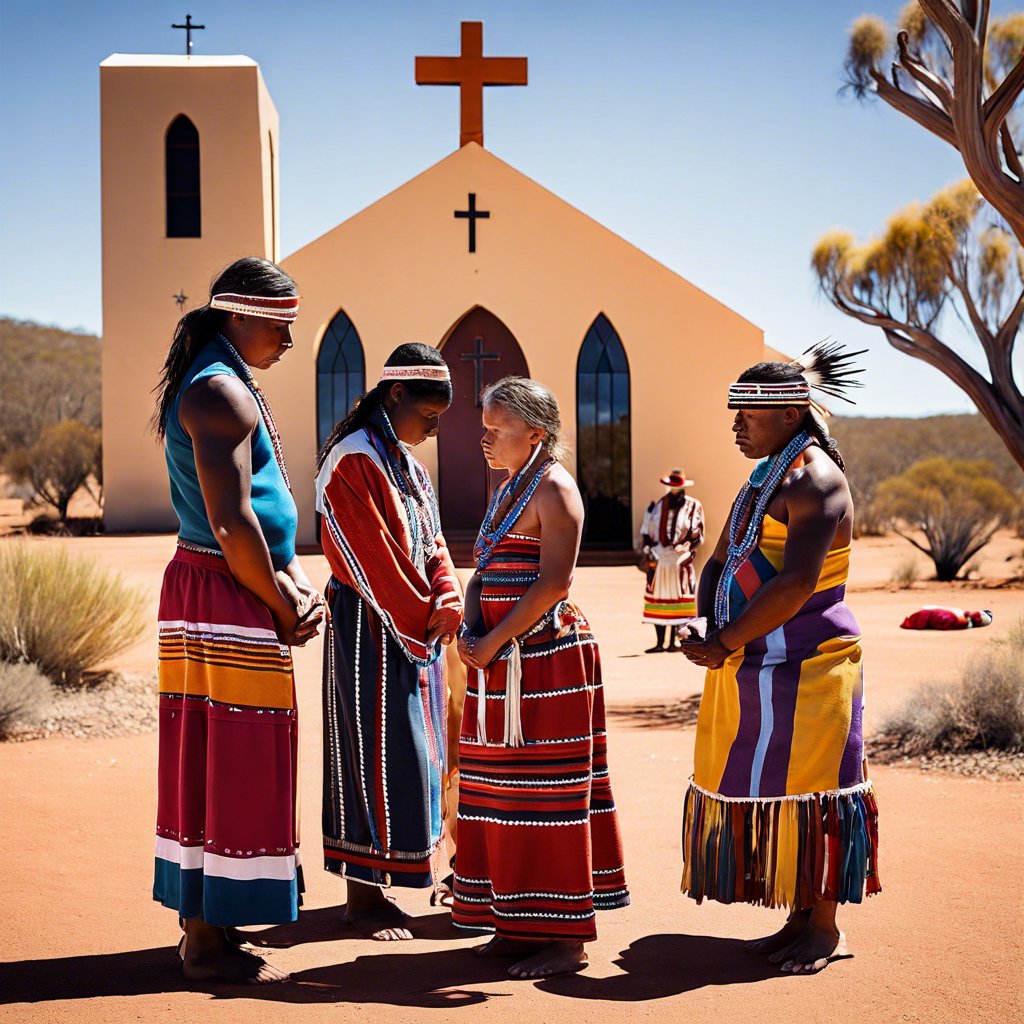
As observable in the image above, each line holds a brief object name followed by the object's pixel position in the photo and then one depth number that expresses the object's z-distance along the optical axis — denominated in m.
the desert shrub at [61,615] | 9.45
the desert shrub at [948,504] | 20.59
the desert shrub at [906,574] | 19.89
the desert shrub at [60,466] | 31.75
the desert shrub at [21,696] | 8.46
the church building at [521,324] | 24.11
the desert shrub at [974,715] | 7.74
